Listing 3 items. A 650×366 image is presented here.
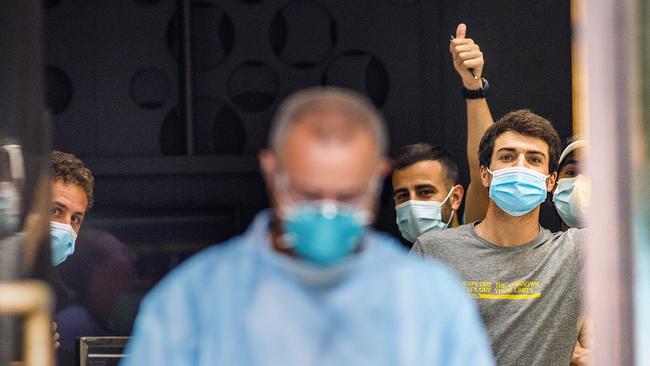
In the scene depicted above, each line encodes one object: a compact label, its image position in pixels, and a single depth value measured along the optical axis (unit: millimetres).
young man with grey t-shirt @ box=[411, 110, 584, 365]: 6809
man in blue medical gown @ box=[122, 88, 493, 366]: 3574
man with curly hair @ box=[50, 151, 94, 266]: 7168
